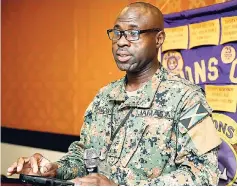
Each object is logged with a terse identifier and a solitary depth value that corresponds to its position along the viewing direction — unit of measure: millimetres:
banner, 2504
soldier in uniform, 2069
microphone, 2309
